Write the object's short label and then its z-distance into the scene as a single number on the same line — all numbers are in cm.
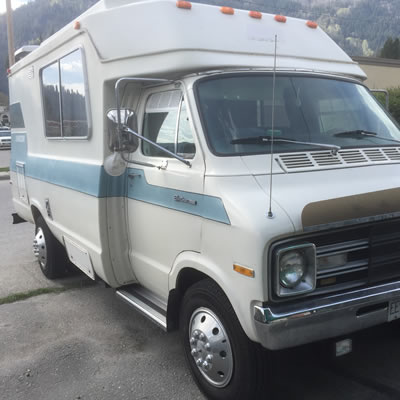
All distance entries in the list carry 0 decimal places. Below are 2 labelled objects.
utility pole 1720
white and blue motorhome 281
